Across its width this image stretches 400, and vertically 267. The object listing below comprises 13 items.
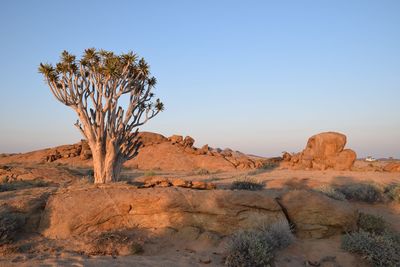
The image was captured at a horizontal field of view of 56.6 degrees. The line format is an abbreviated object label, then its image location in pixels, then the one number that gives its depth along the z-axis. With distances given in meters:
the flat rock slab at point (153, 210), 8.27
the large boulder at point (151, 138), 37.16
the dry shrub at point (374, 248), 7.89
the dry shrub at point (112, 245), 7.34
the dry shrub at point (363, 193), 13.19
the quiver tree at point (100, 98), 15.25
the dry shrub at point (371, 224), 9.65
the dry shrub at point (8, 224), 7.40
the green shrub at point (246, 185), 12.31
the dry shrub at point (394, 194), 13.20
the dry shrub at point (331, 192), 11.53
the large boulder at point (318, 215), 9.01
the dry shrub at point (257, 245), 7.29
